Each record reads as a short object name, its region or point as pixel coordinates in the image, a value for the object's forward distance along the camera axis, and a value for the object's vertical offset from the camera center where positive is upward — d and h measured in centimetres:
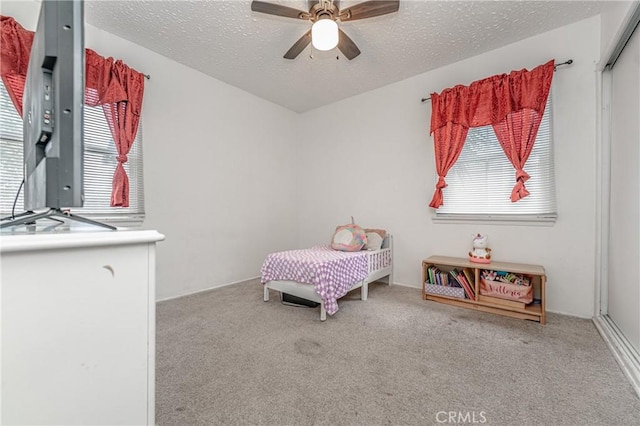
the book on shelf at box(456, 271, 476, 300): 251 -69
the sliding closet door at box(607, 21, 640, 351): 171 +12
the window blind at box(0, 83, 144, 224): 202 +38
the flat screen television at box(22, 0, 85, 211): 63 +28
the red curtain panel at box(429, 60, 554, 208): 238 +96
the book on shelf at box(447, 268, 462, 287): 263 -65
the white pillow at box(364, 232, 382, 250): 318 -34
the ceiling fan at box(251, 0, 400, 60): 185 +141
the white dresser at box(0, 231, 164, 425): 52 -26
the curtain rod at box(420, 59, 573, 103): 235 +132
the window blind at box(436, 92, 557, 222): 246 +31
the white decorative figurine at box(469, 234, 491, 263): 258 -37
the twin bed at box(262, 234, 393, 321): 225 -56
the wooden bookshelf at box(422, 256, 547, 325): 221 -75
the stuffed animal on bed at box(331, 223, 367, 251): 298 -30
